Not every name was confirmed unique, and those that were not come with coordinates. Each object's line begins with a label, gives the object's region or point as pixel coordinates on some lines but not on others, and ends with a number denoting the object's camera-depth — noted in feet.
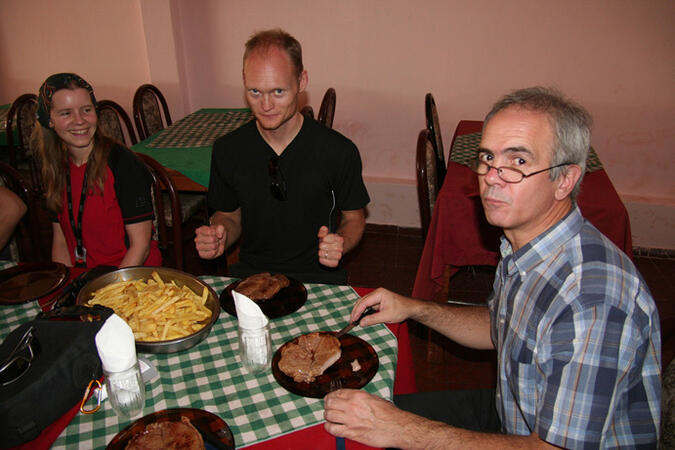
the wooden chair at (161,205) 8.20
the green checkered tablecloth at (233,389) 3.98
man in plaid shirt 3.67
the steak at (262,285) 5.57
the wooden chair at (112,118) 12.71
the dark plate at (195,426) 3.76
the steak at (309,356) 4.44
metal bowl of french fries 4.70
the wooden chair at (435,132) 10.92
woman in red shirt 7.01
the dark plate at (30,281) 5.59
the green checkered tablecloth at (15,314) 5.17
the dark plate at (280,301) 5.37
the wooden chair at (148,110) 13.48
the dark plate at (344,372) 4.31
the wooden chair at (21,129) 13.17
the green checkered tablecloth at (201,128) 11.99
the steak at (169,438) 3.63
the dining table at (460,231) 8.58
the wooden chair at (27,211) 7.59
